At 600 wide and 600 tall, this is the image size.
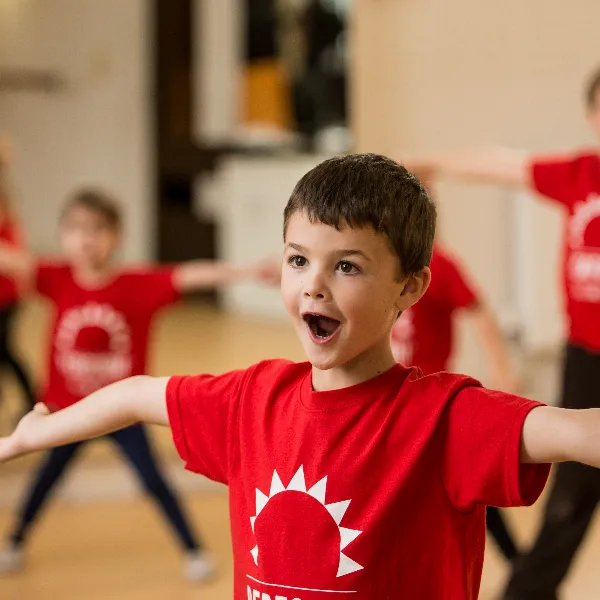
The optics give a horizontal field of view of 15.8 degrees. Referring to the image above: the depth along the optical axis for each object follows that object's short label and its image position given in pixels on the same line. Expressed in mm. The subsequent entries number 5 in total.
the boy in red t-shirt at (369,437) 1896
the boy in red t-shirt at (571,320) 3675
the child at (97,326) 4654
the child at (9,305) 6010
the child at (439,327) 4314
